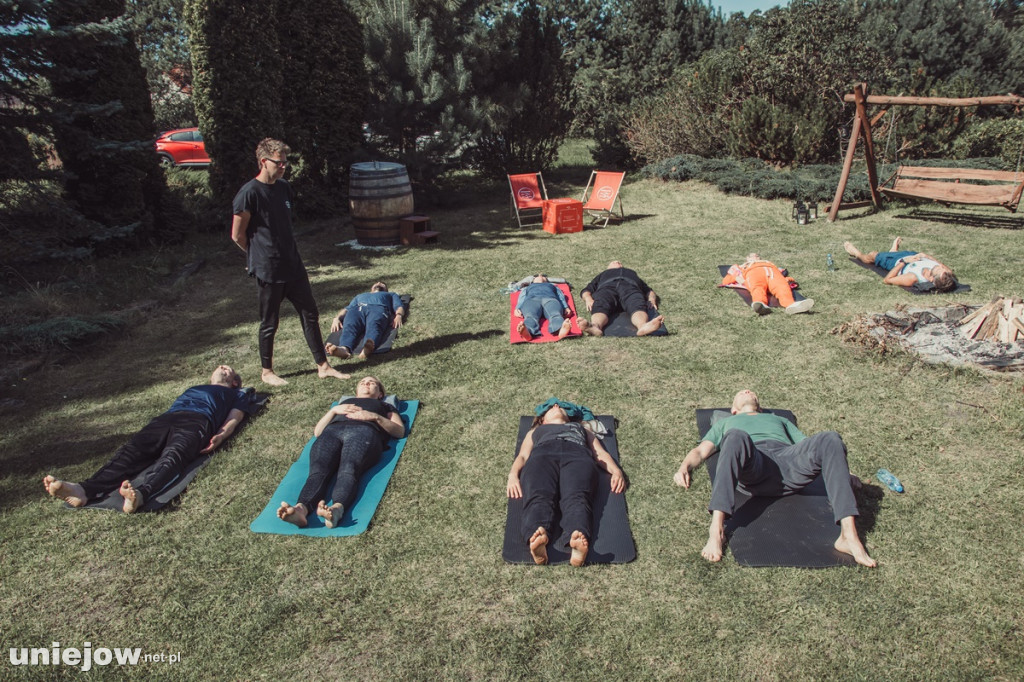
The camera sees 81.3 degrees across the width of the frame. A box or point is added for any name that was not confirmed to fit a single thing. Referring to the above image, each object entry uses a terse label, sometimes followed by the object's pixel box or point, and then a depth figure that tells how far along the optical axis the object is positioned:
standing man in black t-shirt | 5.22
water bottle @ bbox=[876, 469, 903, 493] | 4.12
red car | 18.03
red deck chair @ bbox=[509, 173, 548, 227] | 12.23
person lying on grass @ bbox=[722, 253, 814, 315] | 7.11
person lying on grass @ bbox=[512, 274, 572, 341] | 6.78
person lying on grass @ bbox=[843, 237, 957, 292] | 7.40
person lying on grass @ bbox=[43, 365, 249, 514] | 4.12
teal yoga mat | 3.90
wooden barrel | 10.45
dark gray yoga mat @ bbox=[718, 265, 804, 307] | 7.50
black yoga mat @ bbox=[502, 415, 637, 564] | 3.62
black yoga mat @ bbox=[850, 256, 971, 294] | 7.48
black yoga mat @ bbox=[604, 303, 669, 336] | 6.78
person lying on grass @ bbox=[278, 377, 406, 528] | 3.94
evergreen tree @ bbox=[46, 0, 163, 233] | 8.68
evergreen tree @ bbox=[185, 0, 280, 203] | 10.54
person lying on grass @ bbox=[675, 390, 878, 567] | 3.60
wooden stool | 10.88
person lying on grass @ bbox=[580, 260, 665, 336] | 6.77
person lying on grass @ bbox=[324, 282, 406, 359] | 6.50
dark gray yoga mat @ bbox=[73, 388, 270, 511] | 4.14
